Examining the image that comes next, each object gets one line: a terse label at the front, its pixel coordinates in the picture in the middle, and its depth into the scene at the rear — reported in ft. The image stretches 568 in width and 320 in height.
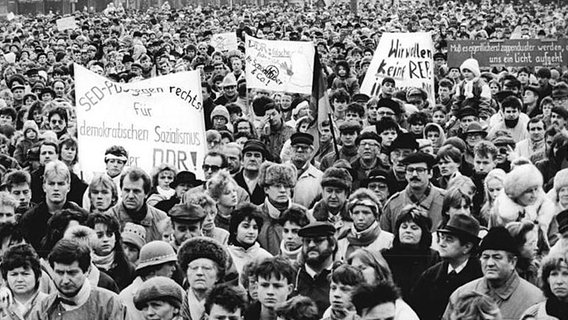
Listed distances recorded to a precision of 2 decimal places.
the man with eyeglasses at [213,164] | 42.52
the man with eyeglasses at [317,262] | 31.24
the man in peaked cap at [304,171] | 42.11
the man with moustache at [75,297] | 28.14
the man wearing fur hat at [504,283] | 28.55
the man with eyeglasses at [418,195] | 38.40
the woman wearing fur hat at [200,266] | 29.58
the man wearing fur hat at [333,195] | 37.76
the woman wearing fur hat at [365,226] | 33.86
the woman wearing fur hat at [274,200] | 37.19
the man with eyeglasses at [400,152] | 42.57
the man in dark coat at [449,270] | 30.54
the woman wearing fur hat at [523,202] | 34.68
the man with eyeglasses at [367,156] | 45.09
